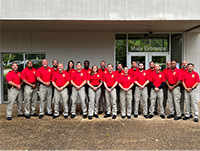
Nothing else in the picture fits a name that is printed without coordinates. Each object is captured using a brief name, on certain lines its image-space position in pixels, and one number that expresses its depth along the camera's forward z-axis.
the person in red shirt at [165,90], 6.91
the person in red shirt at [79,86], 6.62
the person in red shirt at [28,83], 6.68
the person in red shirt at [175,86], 6.53
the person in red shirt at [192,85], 6.31
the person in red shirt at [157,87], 6.58
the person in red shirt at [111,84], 6.63
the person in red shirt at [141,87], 6.64
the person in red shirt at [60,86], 6.60
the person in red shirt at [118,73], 7.05
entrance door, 9.62
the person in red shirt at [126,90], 6.60
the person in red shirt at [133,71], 7.12
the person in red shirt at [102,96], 7.17
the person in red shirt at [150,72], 7.05
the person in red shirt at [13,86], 6.49
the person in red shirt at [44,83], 6.71
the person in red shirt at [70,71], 6.98
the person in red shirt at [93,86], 6.65
